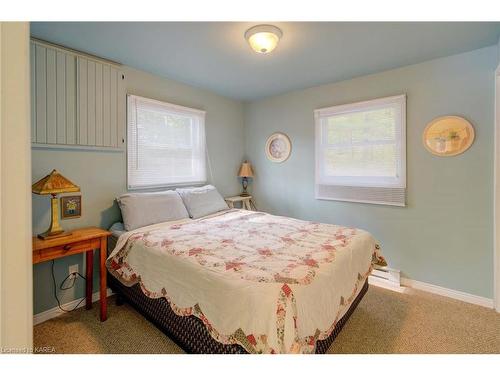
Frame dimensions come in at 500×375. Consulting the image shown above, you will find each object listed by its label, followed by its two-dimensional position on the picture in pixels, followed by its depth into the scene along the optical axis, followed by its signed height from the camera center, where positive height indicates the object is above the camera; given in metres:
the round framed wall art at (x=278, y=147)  3.62 +0.55
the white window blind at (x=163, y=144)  2.73 +0.49
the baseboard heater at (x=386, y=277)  2.67 -1.05
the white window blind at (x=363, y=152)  2.72 +0.39
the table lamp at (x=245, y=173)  3.89 +0.17
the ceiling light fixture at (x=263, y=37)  1.85 +1.14
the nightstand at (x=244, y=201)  3.64 -0.28
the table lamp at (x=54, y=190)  1.83 -0.05
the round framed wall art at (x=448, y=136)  2.32 +0.48
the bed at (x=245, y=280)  1.21 -0.59
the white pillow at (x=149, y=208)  2.37 -0.26
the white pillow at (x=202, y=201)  2.87 -0.21
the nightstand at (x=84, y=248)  1.75 -0.50
